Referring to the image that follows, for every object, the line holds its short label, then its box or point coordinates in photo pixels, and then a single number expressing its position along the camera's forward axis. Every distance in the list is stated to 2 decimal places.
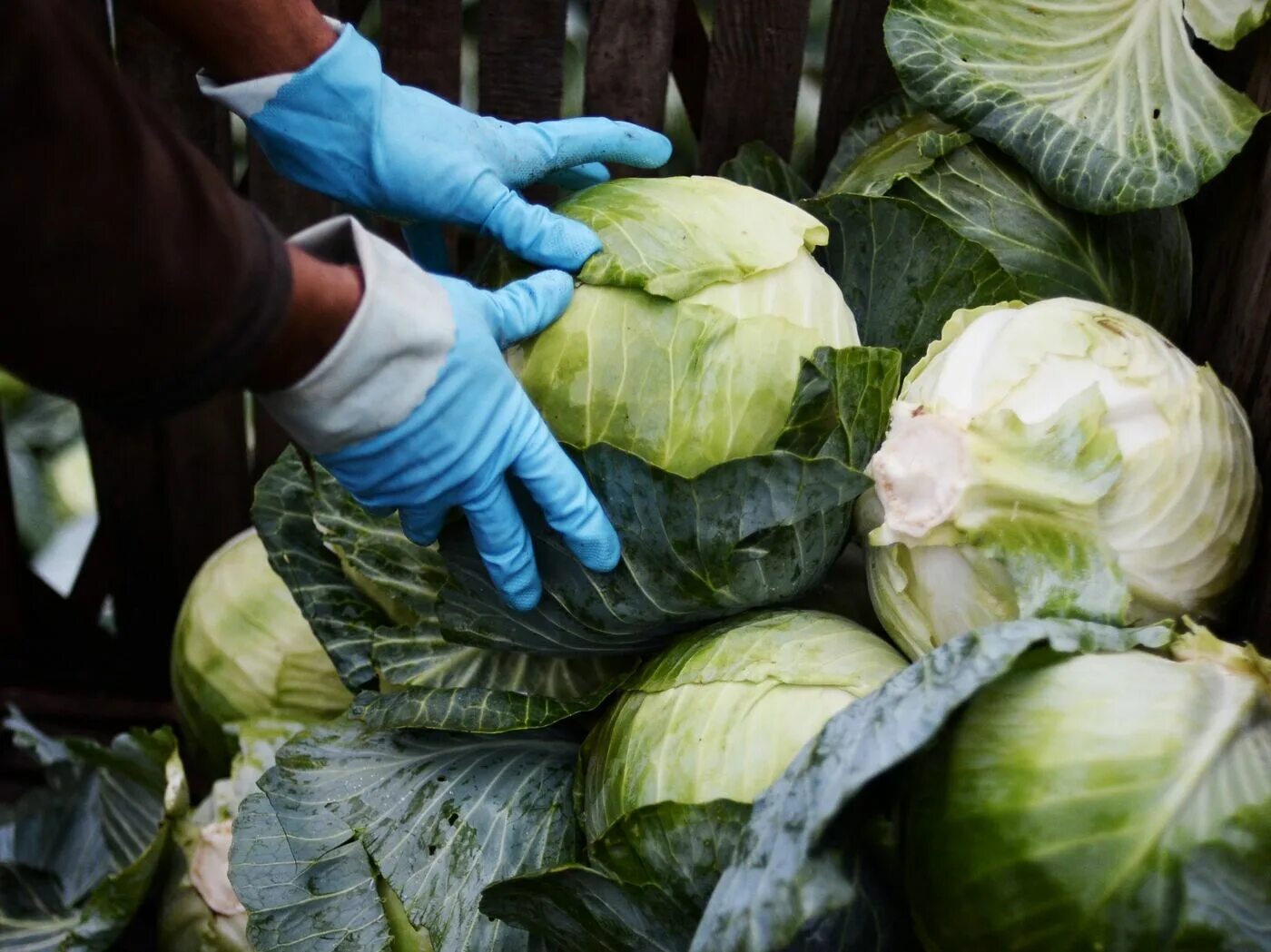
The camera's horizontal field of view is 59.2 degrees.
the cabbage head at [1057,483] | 1.20
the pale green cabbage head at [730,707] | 1.21
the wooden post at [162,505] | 2.36
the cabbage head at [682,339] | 1.31
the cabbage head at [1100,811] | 0.97
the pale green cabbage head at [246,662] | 2.02
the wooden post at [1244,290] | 1.42
